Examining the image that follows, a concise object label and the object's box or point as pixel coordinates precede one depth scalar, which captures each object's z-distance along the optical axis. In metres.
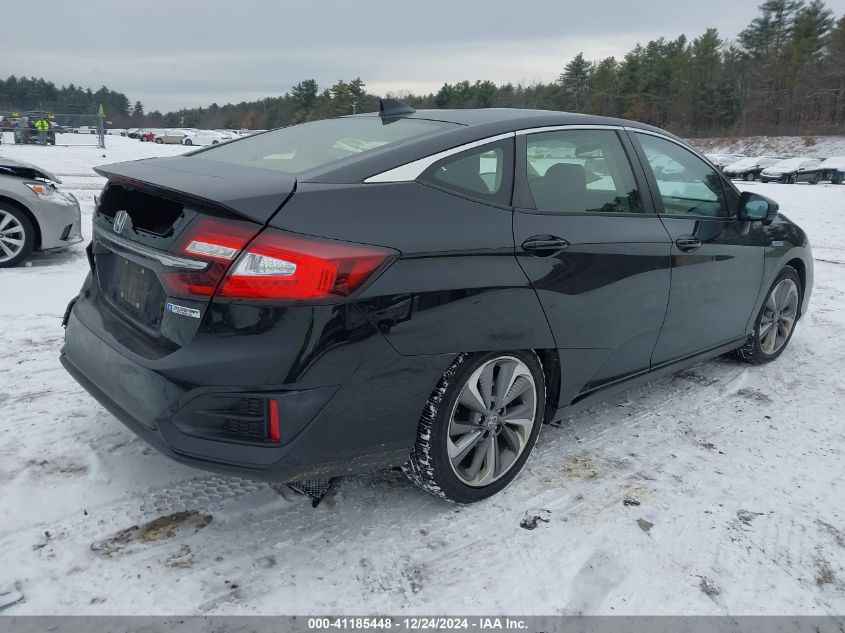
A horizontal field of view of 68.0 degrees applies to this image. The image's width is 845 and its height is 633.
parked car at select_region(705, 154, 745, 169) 39.00
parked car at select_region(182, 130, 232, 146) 53.56
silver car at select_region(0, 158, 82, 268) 5.95
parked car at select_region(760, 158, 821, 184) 34.09
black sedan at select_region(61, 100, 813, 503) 2.03
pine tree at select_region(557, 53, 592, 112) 78.00
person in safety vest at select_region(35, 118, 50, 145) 30.10
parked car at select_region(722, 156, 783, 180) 35.94
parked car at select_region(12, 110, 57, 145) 31.21
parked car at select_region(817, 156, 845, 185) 33.81
